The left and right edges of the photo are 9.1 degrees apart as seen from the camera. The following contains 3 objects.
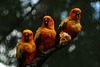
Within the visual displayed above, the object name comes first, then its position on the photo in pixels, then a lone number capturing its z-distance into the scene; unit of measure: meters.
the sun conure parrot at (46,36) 3.23
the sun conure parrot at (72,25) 3.19
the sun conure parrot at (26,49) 3.23
